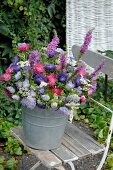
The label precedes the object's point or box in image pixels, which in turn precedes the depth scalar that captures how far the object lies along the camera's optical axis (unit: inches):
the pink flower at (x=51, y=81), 86.5
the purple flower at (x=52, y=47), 91.0
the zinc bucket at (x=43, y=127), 90.4
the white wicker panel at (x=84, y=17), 180.1
